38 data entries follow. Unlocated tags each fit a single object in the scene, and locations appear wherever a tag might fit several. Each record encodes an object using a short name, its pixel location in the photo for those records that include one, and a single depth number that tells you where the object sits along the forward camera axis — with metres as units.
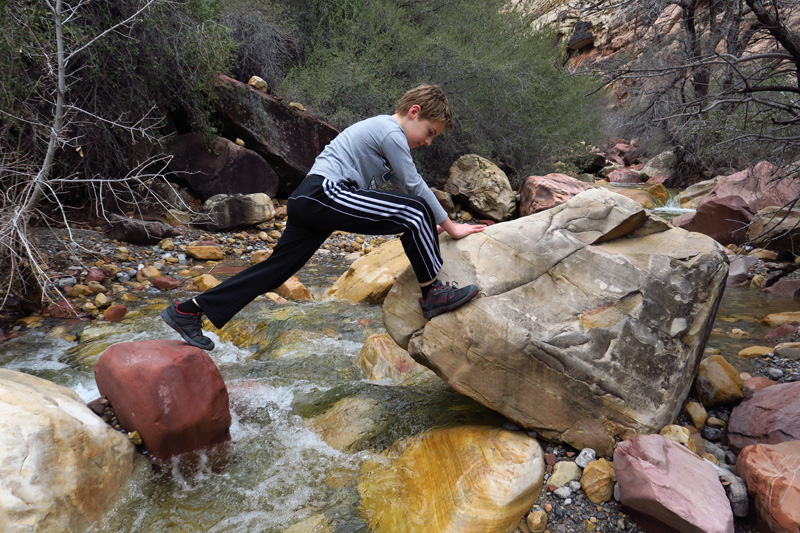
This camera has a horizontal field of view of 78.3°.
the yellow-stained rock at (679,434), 2.38
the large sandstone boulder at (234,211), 7.87
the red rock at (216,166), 8.31
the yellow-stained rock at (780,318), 4.11
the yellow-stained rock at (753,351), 3.45
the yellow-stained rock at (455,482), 2.09
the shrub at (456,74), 10.31
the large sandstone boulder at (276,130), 9.11
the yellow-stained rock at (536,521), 2.09
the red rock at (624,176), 16.88
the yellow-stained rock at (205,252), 6.70
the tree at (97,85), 4.51
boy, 2.54
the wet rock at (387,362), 3.45
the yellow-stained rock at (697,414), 2.66
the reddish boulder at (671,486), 1.84
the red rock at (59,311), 4.63
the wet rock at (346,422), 2.73
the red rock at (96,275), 5.43
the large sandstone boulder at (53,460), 1.79
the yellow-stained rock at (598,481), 2.18
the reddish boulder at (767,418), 2.36
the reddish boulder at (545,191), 9.46
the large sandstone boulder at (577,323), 2.42
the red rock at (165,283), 5.55
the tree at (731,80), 3.57
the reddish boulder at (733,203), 7.25
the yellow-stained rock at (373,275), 5.17
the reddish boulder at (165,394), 2.40
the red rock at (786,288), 5.06
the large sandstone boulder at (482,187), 10.17
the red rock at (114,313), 4.62
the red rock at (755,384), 2.81
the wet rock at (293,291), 5.44
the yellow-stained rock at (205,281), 5.49
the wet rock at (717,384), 2.73
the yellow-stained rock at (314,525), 2.09
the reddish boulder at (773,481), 1.86
